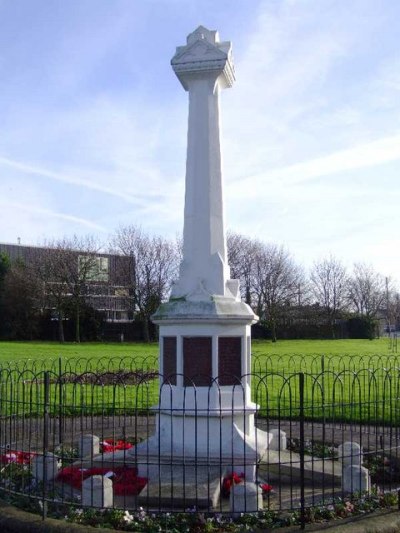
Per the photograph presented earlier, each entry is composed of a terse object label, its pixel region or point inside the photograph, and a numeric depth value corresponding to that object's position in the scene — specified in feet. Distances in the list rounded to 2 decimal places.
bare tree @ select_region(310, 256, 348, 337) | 240.12
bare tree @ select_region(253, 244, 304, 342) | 197.98
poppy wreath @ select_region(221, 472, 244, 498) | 25.71
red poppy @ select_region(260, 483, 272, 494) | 25.07
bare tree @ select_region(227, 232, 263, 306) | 200.44
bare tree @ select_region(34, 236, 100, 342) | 169.89
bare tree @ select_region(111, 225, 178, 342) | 177.92
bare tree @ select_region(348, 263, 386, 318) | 263.29
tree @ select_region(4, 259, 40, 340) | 172.24
